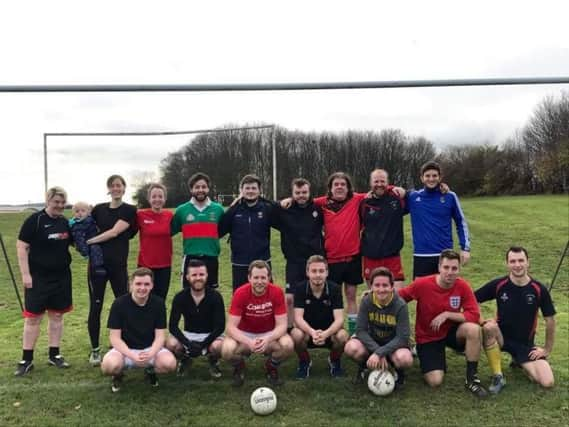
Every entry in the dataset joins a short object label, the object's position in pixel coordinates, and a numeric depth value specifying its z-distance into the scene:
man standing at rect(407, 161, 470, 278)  5.50
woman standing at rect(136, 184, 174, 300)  5.50
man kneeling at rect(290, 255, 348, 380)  4.83
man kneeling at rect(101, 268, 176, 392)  4.54
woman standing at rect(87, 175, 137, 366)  5.32
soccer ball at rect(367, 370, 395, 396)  4.51
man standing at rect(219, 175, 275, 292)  5.55
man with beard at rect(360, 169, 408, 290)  5.47
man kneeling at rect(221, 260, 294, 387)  4.72
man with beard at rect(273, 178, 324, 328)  5.49
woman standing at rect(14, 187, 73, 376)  5.16
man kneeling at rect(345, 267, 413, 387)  4.57
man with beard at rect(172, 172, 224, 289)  5.50
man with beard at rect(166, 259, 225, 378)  4.82
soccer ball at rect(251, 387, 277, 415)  4.16
